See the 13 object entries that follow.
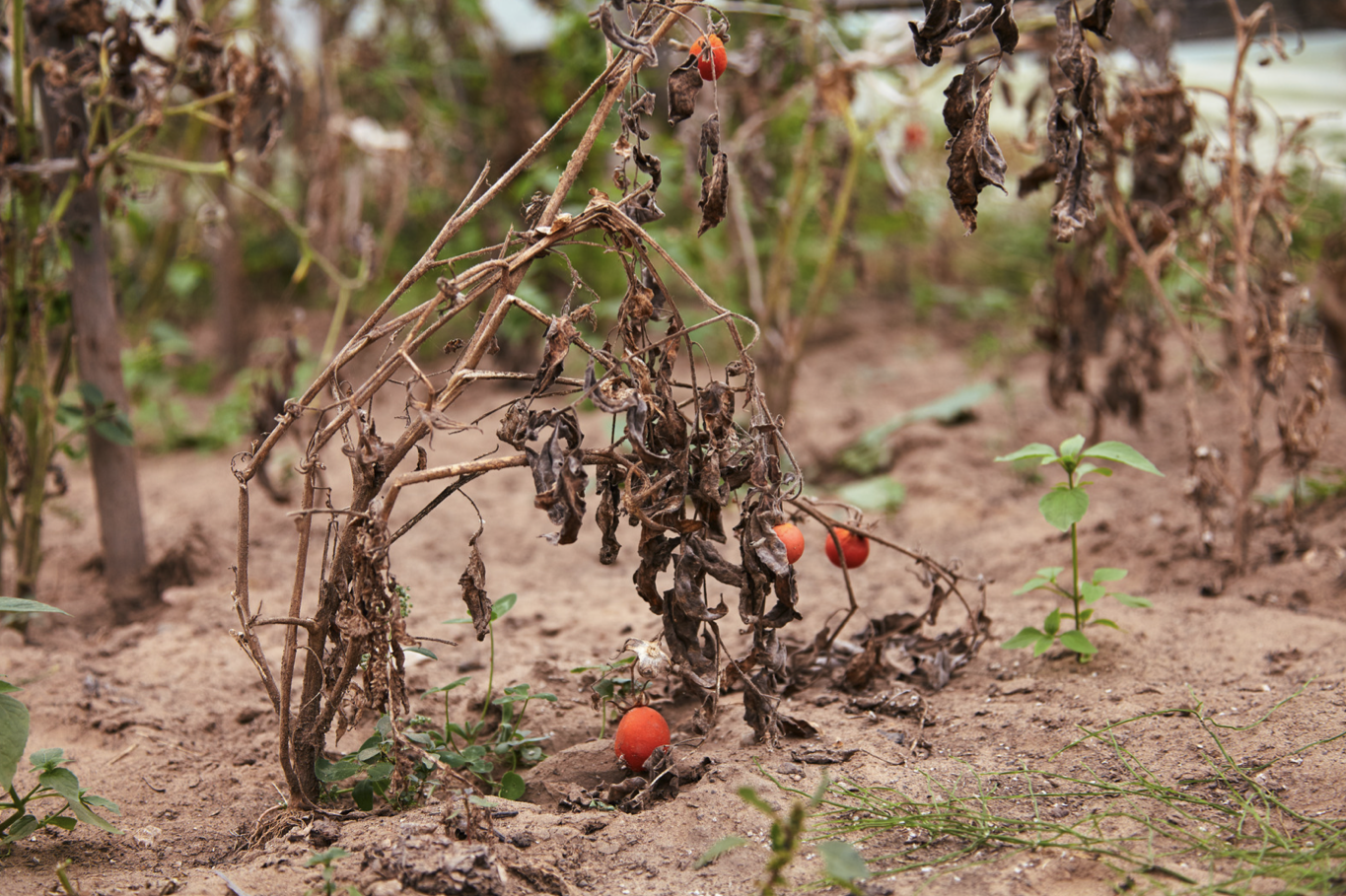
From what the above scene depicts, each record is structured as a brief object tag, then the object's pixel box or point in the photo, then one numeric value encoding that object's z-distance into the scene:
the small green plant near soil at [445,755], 2.49
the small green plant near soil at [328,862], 2.39
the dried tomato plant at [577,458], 2.42
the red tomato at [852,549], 2.63
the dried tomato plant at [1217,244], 2.83
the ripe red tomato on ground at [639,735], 2.52
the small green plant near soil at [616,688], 2.56
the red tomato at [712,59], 2.44
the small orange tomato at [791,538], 2.52
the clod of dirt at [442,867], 2.38
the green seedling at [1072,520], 2.58
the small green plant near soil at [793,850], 2.28
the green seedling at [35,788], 2.39
